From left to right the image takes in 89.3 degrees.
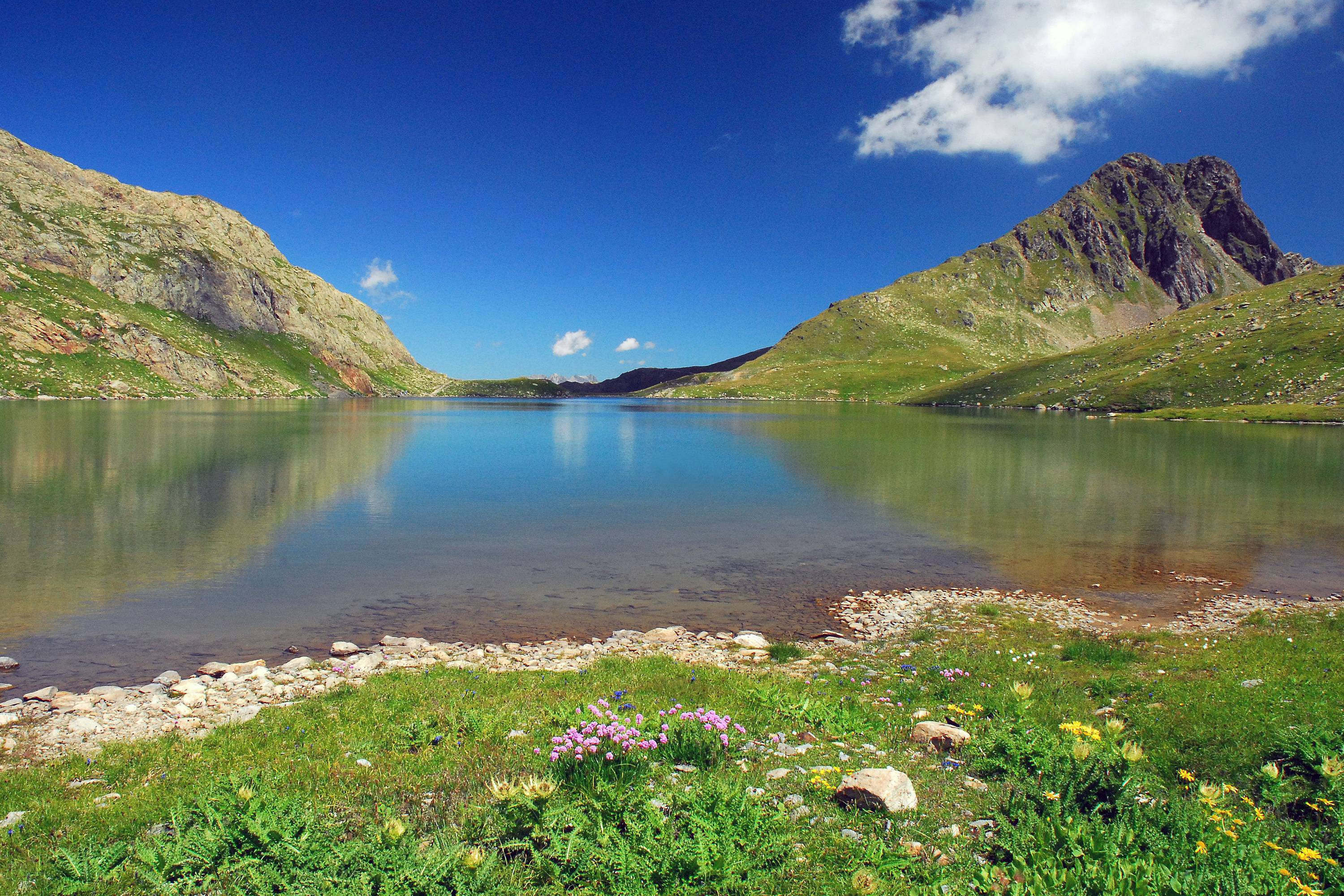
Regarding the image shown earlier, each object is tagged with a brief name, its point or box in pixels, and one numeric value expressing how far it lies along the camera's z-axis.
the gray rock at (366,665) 15.68
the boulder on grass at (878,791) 8.59
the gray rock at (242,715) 12.41
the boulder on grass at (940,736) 10.80
